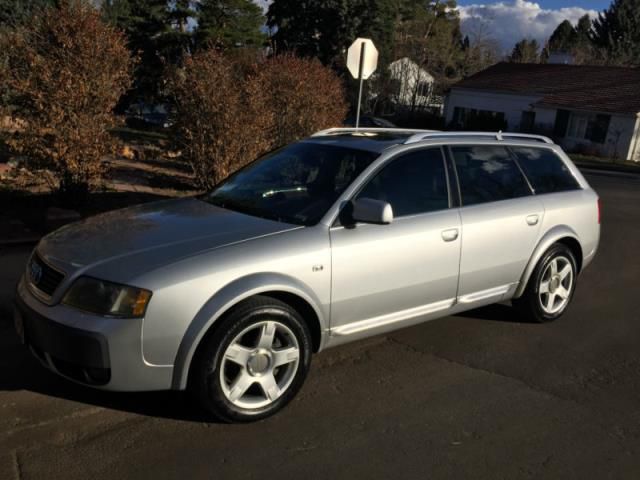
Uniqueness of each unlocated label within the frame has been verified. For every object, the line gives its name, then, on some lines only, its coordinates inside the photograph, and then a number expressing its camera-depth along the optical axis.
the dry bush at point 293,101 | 12.23
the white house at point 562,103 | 32.66
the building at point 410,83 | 44.25
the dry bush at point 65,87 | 7.75
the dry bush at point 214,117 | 9.72
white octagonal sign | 9.92
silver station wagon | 3.27
